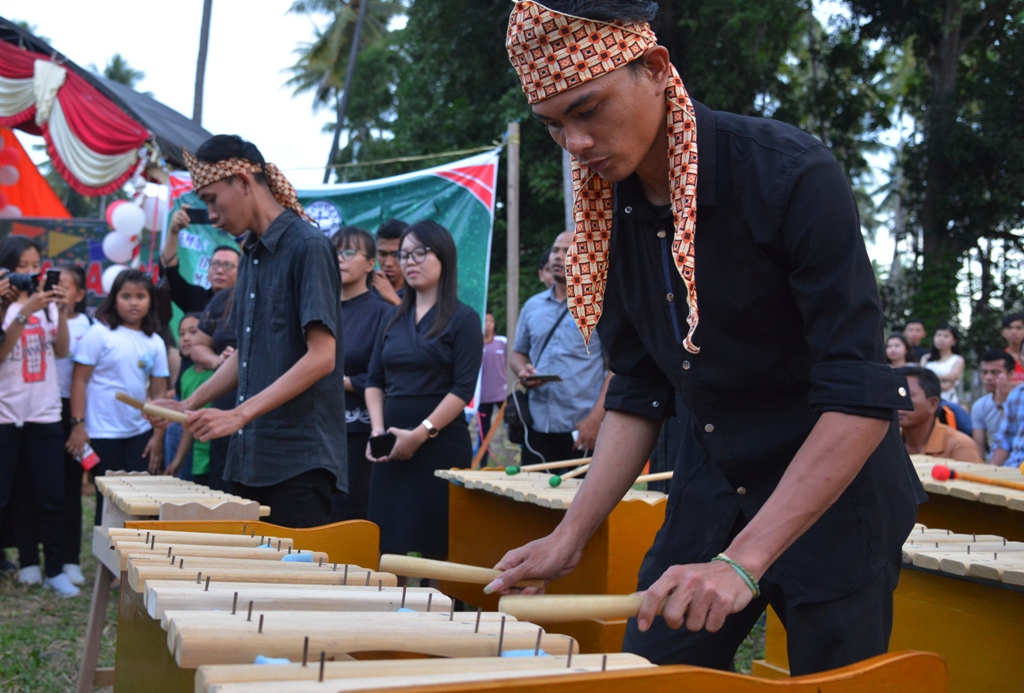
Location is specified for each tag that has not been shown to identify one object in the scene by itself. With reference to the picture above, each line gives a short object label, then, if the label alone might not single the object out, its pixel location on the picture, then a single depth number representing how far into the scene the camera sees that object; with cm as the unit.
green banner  822
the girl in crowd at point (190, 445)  631
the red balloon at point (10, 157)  1255
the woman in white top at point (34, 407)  624
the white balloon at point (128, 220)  1048
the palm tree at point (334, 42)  3284
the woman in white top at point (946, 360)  1016
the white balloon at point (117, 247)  1059
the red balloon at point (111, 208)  1066
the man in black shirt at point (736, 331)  184
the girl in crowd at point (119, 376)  672
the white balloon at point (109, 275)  1038
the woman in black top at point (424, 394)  517
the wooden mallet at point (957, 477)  424
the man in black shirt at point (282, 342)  394
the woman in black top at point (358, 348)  581
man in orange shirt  612
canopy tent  1109
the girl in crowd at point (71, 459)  671
